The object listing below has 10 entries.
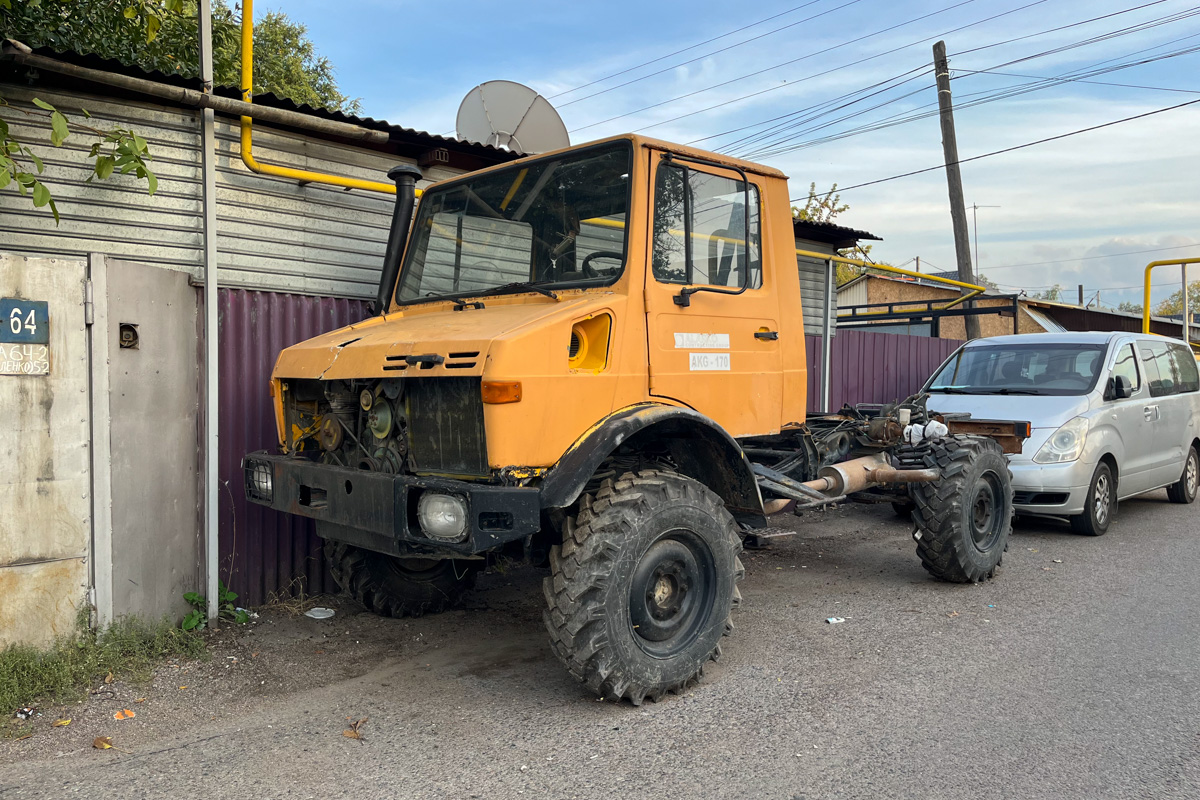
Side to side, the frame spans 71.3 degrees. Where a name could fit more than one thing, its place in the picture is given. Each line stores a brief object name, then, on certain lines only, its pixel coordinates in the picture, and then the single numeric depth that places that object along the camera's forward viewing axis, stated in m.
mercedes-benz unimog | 3.52
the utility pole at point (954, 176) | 15.05
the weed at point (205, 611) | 4.83
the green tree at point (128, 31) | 6.56
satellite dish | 7.21
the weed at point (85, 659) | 3.82
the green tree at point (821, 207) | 30.88
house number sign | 4.02
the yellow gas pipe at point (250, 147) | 5.52
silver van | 7.27
